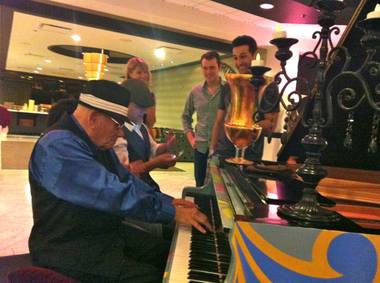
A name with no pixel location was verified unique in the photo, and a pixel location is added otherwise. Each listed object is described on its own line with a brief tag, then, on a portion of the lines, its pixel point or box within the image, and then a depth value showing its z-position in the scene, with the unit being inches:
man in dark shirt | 75.6
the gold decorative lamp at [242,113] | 73.7
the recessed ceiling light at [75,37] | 330.6
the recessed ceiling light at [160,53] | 383.9
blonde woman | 112.5
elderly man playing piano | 51.1
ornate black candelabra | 35.3
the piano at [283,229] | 32.2
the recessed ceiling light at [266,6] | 203.9
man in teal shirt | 123.7
